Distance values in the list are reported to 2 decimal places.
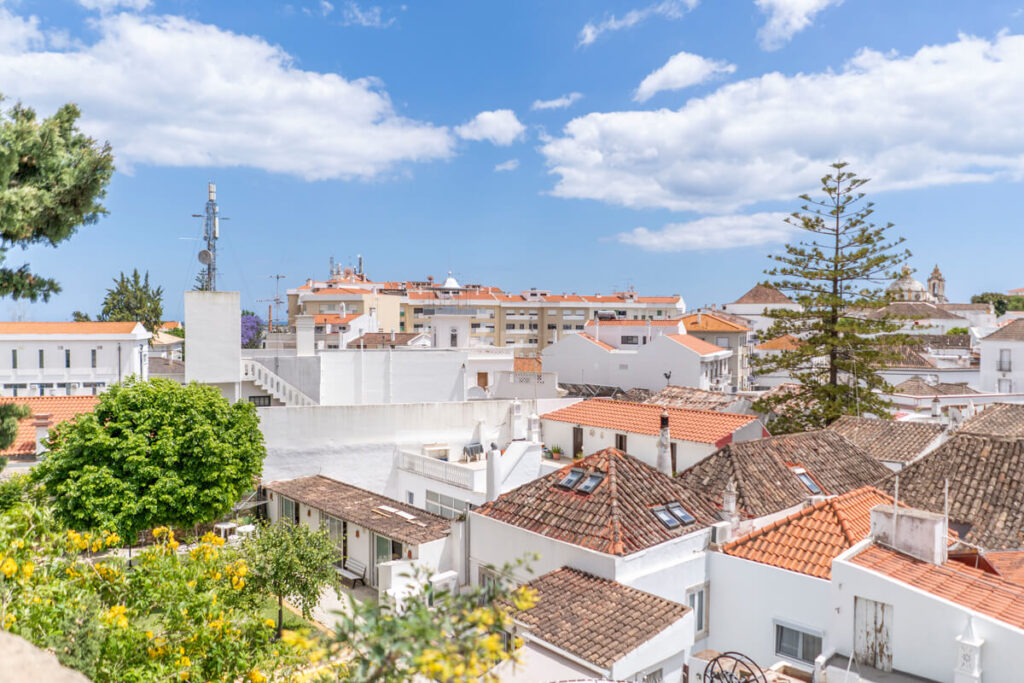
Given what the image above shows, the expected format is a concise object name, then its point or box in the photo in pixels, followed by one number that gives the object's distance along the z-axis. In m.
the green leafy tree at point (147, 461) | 17.58
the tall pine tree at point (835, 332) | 30.77
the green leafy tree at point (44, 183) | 9.72
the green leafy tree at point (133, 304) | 73.88
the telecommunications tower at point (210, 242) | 30.22
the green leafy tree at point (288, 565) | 14.10
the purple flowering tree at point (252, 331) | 83.72
